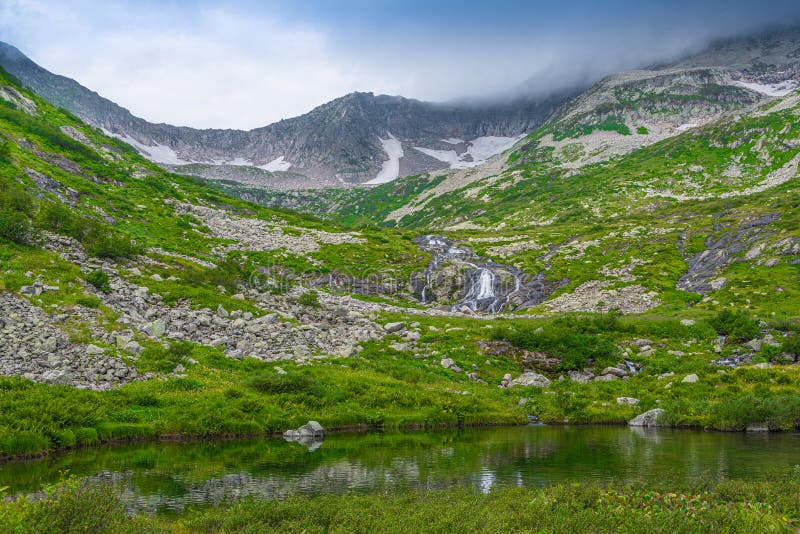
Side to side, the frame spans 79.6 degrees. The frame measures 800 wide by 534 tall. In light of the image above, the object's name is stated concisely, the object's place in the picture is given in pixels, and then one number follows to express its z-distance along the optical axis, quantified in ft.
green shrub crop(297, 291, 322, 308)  145.89
